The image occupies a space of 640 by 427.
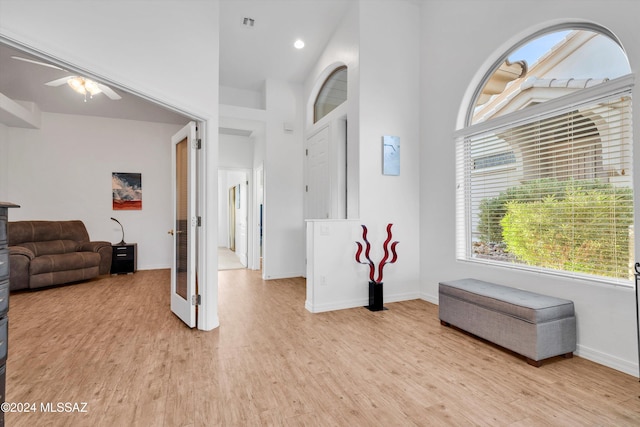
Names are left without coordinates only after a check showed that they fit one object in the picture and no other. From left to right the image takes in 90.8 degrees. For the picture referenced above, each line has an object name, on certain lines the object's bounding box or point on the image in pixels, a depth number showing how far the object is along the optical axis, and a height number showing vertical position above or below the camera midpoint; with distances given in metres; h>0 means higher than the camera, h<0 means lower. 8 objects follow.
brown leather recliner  4.54 -0.61
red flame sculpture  3.76 -0.49
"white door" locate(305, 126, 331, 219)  4.95 +0.63
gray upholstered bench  2.35 -0.85
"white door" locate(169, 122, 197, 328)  3.18 -0.11
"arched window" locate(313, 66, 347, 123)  4.78 +1.95
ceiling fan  3.88 +1.67
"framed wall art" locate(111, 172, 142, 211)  6.27 +0.50
